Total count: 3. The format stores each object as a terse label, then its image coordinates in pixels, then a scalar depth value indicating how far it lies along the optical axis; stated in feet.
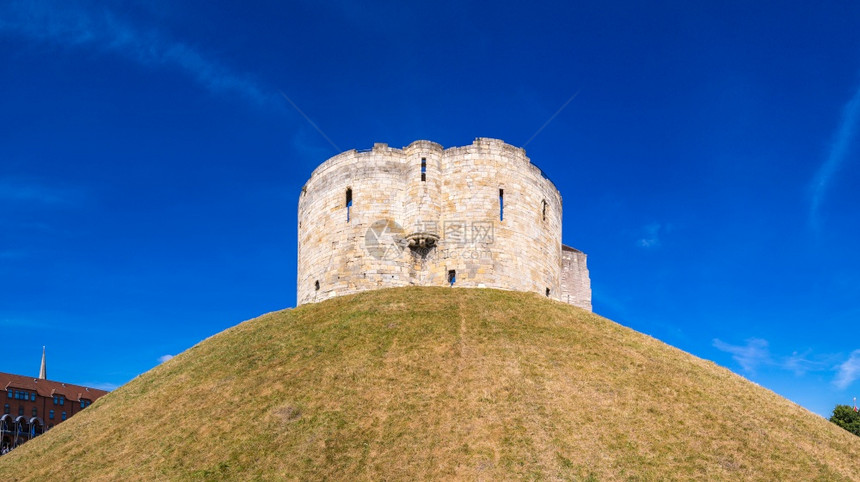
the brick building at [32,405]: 280.31
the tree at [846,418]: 157.19
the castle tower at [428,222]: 123.54
